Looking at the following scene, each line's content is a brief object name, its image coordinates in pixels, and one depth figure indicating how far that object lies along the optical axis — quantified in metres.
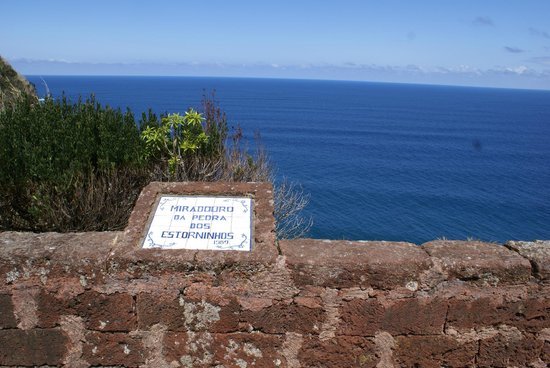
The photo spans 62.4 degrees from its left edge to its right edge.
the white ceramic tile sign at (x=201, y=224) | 3.61
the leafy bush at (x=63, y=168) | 4.88
